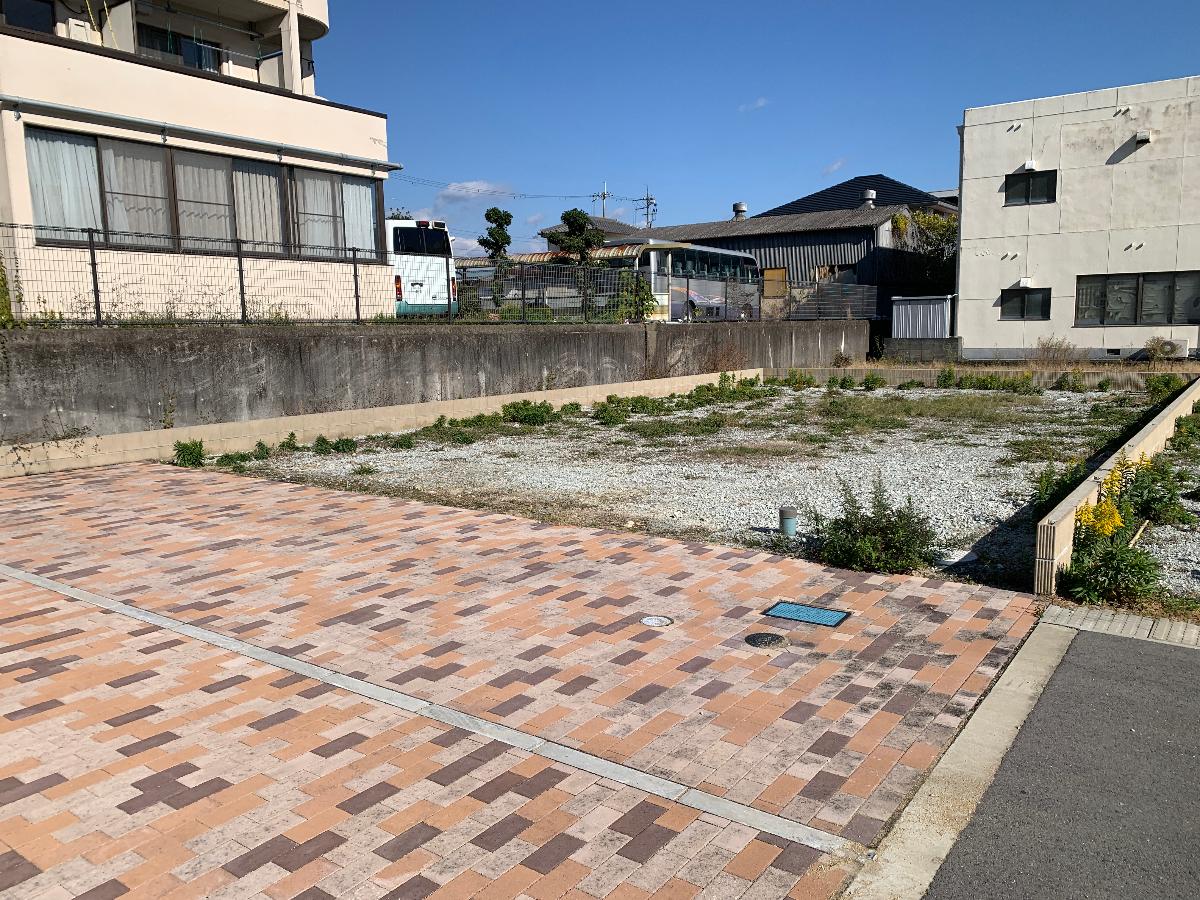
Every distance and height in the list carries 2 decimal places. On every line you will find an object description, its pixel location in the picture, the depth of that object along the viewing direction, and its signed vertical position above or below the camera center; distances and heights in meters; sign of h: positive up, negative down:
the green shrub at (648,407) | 17.98 -1.55
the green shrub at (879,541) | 6.52 -1.62
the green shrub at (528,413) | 16.20 -1.46
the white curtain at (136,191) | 14.29 +2.54
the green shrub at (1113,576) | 5.71 -1.67
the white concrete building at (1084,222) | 24.03 +2.85
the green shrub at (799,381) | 23.53 -1.43
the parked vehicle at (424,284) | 17.65 +1.10
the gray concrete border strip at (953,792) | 3.02 -1.87
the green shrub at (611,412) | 16.17 -1.53
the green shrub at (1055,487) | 7.57 -1.49
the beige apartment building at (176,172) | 13.12 +3.00
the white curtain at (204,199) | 15.34 +2.56
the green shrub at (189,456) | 11.56 -1.48
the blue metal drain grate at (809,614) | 5.45 -1.81
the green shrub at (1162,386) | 18.20 -1.44
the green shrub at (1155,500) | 7.79 -1.64
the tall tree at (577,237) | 36.38 +4.11
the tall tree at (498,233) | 36.88 +4.41
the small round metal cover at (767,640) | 5.07 -1.81
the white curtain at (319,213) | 17.33 +2.55
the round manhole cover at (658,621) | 5.45 -1.80
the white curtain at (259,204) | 16.30 +2.59
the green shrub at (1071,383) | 21.10 -1.50
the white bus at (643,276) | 17.86 +1.23
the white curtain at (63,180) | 13.41 +2.59
